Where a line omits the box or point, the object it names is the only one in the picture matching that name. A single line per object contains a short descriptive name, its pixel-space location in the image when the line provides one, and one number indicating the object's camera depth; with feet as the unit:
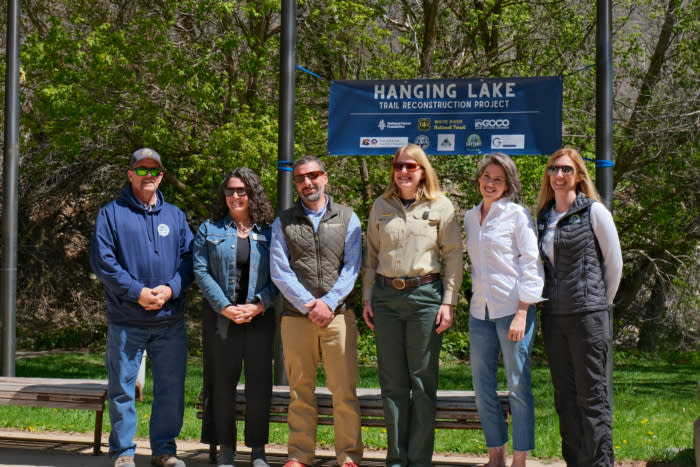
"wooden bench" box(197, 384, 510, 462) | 17.76
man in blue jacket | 18.11
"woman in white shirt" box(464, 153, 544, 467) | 16.29
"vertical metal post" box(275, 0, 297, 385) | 21.30
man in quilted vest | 17.39
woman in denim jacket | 18.02
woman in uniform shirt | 16.81
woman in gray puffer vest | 16.05
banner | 21.85
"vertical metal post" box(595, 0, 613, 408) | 19.29
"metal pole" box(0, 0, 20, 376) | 26.05
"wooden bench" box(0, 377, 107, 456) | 19.77
